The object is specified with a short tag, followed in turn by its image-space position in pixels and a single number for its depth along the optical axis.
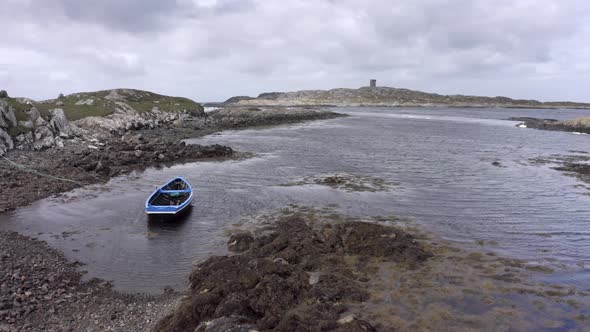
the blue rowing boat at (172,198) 21.25
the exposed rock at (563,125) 74.46
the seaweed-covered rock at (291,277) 10.73
